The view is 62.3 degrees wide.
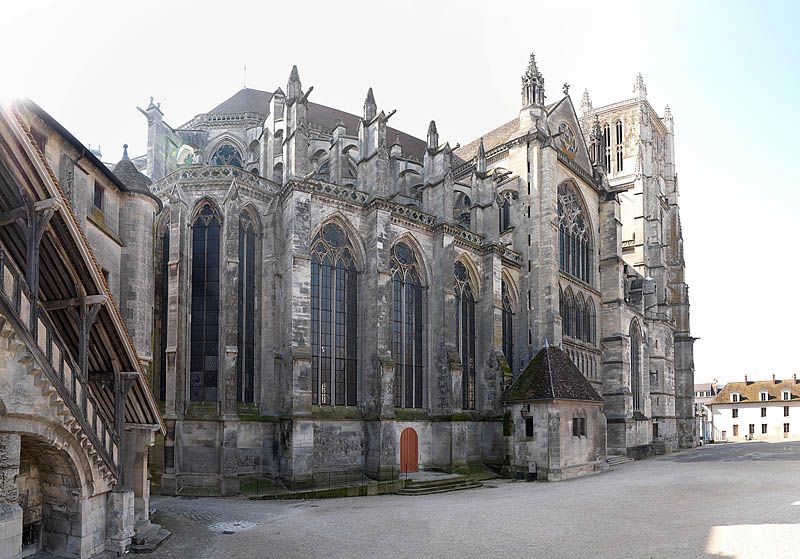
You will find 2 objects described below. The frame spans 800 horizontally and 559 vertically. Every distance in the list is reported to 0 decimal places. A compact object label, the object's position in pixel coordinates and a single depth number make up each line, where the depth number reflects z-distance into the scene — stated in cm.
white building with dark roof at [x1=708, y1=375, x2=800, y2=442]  6919
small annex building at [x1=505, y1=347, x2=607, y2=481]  2773
